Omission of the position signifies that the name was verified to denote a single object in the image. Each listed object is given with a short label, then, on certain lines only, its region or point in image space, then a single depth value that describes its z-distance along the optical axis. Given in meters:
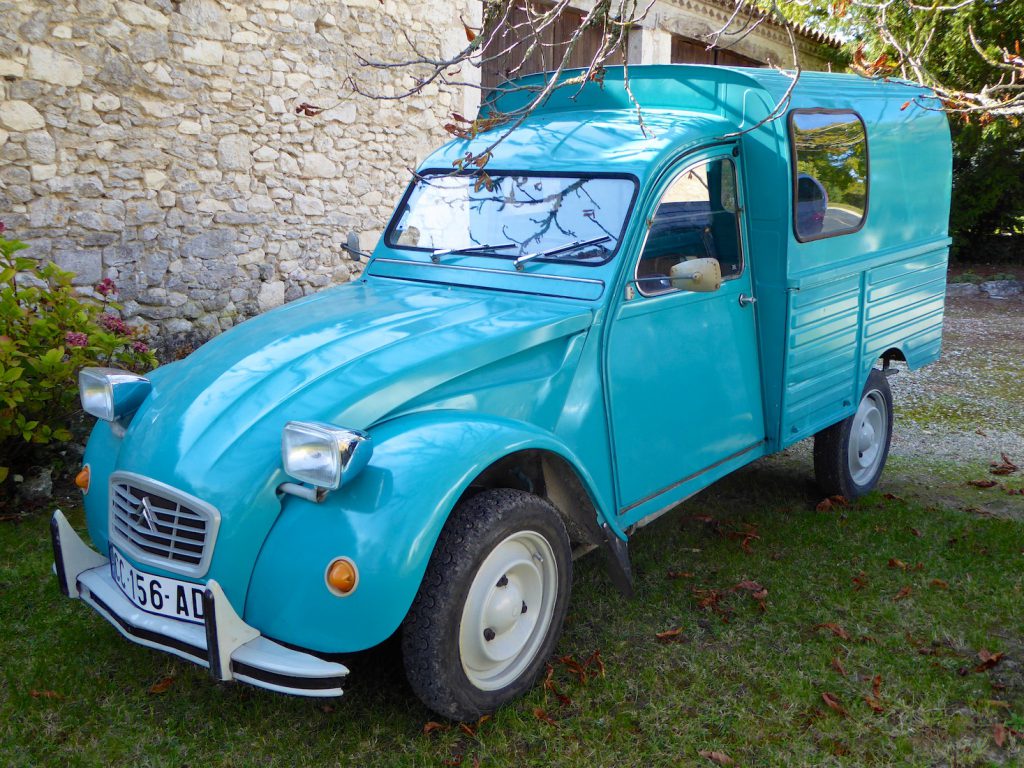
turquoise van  2.63
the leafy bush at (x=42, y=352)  4.59
